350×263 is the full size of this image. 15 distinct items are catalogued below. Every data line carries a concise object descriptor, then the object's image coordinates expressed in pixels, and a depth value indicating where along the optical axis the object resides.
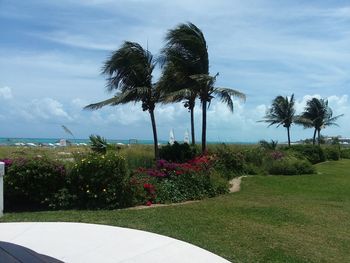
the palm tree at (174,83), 22.33
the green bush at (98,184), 11.88
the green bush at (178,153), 21.94
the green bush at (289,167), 24.80
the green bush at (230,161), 21.12
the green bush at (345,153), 49.41
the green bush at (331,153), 41.59
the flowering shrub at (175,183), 13.02
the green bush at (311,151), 35.87
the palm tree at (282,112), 51.09
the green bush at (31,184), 11.70
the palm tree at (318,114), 58.94
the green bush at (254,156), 25.94
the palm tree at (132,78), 21.20
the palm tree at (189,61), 22.22
